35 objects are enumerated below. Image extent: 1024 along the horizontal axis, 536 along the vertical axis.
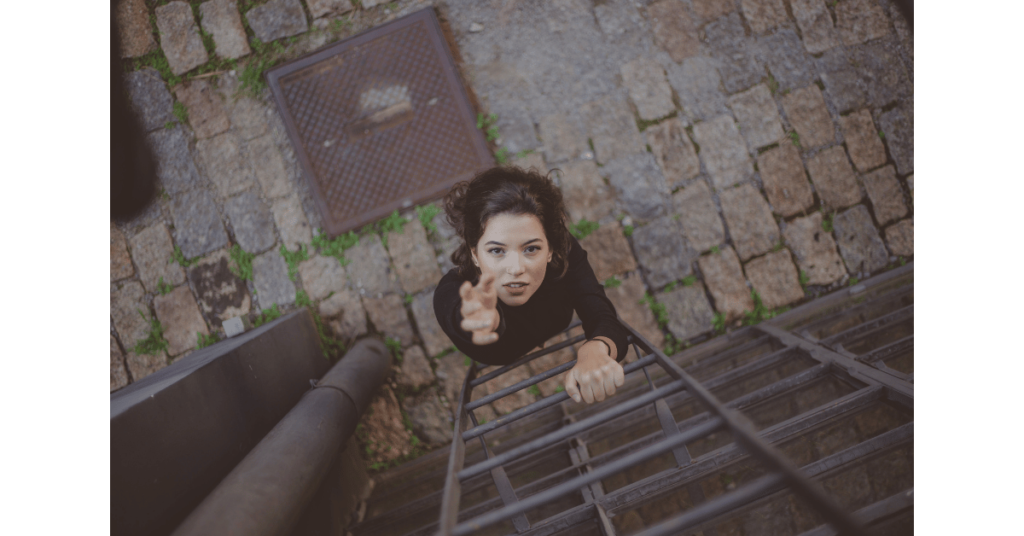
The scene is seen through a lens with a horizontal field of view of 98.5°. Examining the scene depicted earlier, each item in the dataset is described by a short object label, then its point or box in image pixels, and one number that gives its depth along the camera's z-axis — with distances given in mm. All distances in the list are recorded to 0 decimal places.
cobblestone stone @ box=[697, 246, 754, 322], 3246
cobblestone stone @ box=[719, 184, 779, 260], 3244
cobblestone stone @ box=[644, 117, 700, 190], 3230
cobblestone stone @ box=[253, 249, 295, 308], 3270
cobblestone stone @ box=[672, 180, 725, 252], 3248
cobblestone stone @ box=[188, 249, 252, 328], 3266
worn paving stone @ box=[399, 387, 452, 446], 3258
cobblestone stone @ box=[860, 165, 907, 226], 3238
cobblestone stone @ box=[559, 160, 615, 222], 3227
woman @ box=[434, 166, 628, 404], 1448
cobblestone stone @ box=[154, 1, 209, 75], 3273
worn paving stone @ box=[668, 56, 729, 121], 3229
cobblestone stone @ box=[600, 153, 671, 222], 3236
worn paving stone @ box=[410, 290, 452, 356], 3227
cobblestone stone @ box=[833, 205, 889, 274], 3227
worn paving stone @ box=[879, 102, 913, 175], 3230
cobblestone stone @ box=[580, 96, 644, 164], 3230
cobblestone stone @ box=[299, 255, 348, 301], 3258
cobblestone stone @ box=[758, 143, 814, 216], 3244
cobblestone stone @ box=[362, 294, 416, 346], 3238
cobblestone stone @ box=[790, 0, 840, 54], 3256
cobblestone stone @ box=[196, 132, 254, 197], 3291
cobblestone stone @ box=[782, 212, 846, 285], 3240
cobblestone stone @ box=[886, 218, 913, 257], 3215
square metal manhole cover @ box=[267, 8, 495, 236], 3186
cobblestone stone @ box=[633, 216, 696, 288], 3248
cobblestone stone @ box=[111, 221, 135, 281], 3285
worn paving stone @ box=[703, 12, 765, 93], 3234
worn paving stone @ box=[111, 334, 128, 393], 3277
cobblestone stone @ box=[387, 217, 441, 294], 3219
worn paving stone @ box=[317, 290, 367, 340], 3248
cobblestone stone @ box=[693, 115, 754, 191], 3238
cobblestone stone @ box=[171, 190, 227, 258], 3287
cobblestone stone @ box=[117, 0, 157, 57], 3271
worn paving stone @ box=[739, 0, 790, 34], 3250
